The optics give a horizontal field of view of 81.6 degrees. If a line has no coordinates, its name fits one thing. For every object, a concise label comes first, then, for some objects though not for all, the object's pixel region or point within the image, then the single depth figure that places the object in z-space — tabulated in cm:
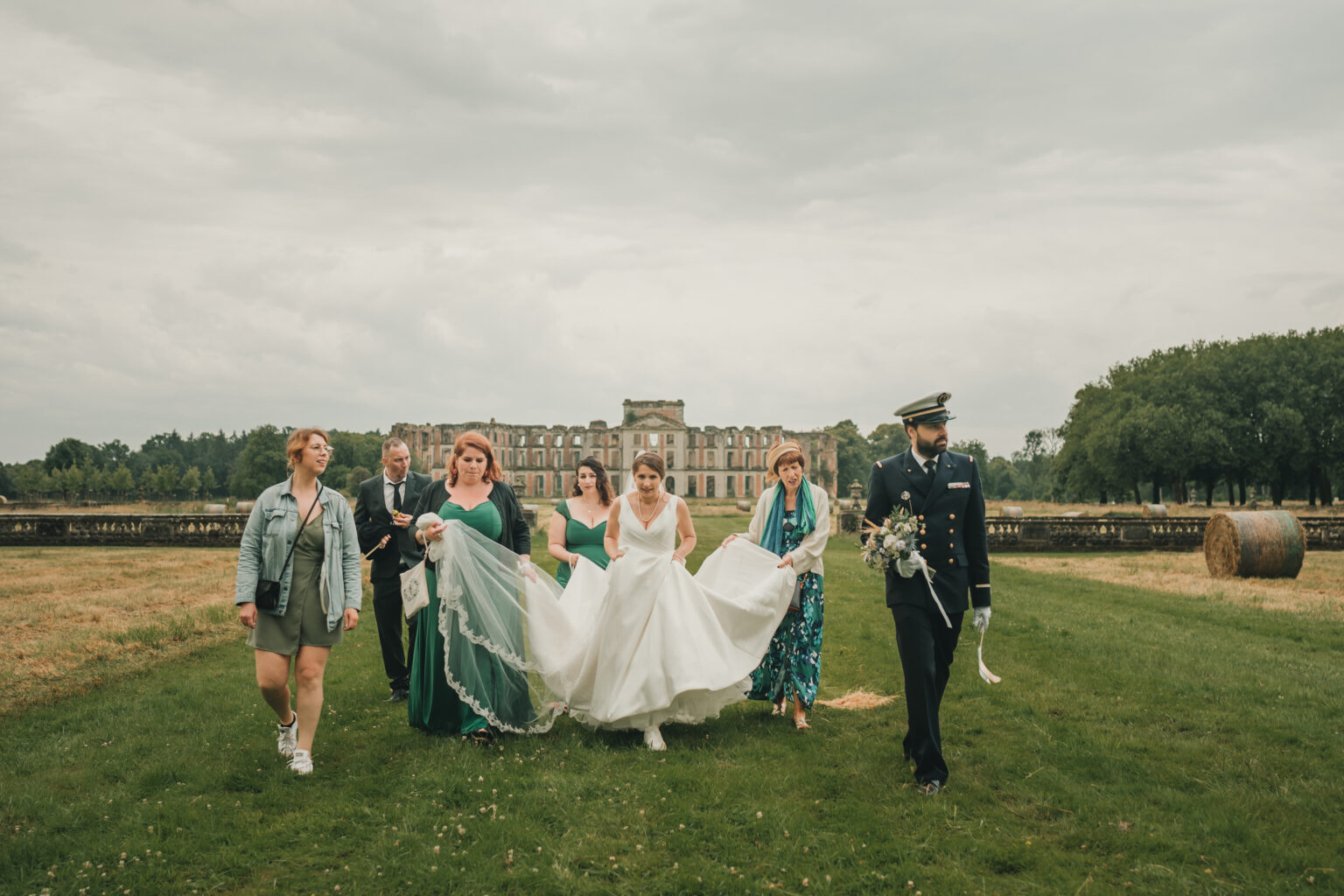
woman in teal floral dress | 721
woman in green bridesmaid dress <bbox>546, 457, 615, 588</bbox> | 800
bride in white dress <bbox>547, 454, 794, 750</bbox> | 651
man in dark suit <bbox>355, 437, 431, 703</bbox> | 820
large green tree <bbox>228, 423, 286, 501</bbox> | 7656
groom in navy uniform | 563
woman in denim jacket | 579
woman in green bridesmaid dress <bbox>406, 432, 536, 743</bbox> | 666
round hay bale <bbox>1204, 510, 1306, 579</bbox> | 1727
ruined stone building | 10956
